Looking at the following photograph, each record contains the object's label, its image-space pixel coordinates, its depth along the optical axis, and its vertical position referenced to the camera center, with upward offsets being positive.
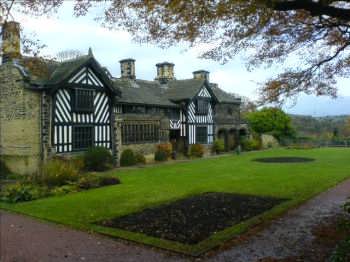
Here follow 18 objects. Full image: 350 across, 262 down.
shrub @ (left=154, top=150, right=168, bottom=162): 24.45 -1.34
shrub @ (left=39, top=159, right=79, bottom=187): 13.27 -1.41
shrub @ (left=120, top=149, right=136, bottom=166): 22.06 -1.35
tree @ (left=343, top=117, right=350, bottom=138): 42.28 +0.43
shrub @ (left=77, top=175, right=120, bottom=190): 13.36 -1.74
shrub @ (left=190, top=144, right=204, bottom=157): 27.98 -1.24
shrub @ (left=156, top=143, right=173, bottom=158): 24.83 -0.86
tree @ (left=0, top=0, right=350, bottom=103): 5.77 +2.11
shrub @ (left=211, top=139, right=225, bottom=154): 31.19 -0.99
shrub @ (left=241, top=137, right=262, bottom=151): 34.59 -1.02
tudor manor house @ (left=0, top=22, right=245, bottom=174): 18.56 +1.32
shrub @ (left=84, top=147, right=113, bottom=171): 19.08 -1.20
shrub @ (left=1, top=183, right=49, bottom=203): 11.30 -1.81
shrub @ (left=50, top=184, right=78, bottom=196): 12.17 -1.84
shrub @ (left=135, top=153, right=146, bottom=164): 22.89 -1.45
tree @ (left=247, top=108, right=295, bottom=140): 40.50 +1.23
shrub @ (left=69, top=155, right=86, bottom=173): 17.18 -1.24
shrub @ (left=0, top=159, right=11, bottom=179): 18.92 -1.74
